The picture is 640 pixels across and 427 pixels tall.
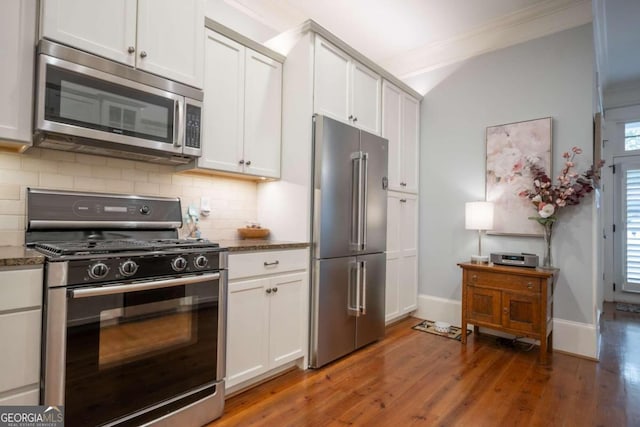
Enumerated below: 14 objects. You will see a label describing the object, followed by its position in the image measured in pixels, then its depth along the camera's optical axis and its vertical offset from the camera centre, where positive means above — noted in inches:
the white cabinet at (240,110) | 88.7 +31.2
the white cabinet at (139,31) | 64.6 +39.4
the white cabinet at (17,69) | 59.1 +26.3
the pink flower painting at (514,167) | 123.0 +22.2
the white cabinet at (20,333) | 49.7 -17.8
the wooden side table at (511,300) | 107.1 -25.3
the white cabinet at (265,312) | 80.4 -23.9
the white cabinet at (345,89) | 103.4 +44.9
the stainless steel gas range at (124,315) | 54.2 -17.8
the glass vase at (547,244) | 118.3 -6.4
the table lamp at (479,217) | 124.4 +2.7
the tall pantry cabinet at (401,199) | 135.3 +10.2
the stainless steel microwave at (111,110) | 63.3 +22.9
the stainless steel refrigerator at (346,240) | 98.7 -5.8
